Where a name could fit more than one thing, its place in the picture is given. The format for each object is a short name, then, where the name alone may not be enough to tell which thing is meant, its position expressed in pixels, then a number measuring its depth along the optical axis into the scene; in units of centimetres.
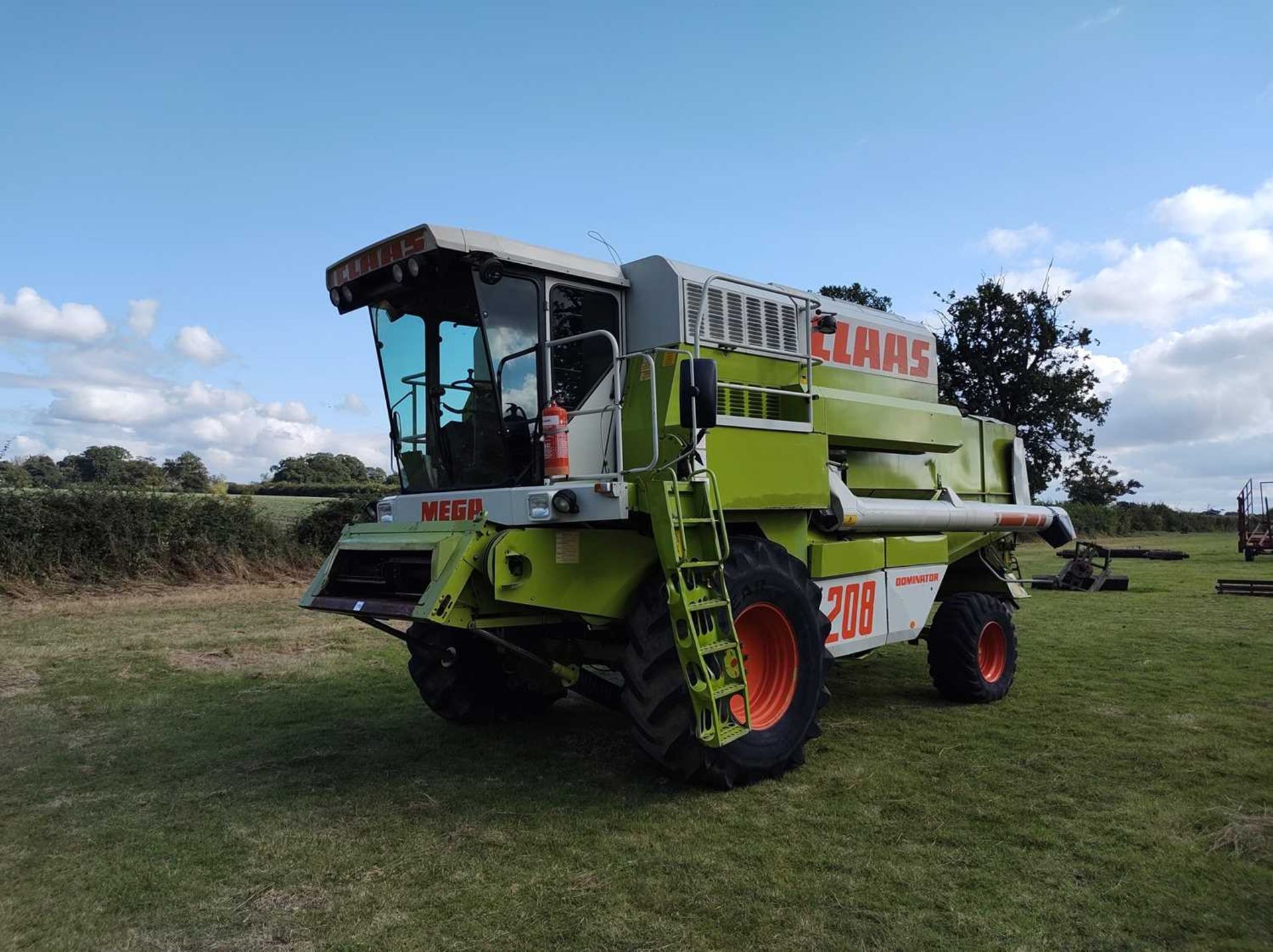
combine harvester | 485
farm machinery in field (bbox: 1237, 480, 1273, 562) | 2530
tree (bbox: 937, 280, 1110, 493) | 3775
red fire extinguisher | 497
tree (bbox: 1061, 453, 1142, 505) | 4078
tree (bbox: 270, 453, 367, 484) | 2305
